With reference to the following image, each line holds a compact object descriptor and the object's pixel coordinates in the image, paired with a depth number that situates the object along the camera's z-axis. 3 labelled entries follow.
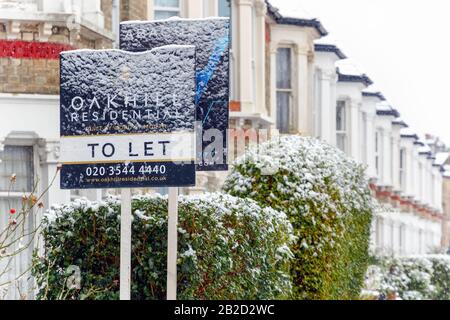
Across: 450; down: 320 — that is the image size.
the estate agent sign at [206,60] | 13.89
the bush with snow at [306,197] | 19.98
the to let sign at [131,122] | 12.43
